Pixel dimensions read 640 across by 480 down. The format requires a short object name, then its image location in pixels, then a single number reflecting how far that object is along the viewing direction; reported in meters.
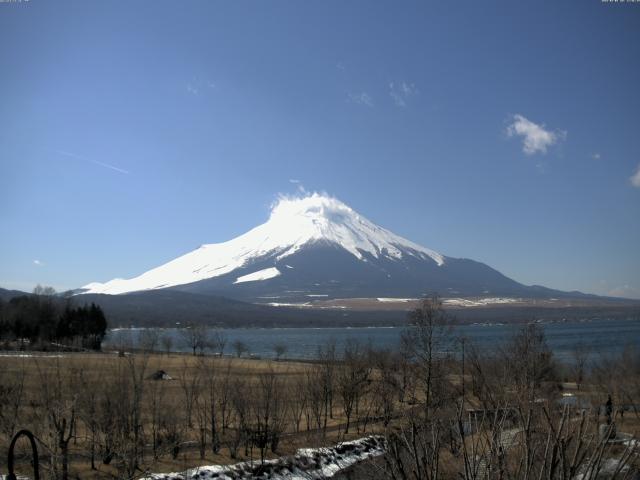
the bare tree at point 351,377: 31.19
